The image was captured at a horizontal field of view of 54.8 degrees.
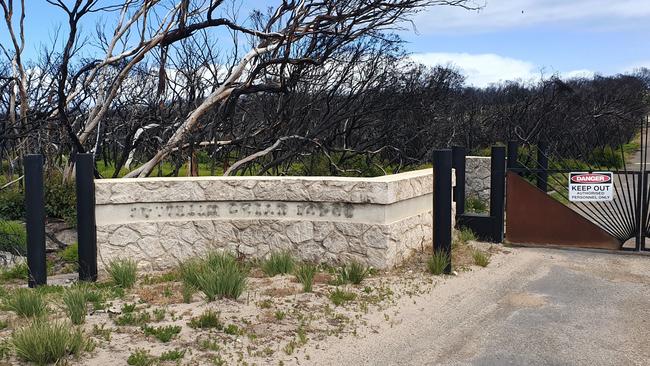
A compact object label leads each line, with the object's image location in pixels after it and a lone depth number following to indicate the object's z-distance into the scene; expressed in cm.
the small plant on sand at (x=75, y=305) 542
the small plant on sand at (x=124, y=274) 691
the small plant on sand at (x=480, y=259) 832
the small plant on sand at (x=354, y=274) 704
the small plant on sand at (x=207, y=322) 539
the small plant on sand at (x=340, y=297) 631
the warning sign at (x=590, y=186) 939
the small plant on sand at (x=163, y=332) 508
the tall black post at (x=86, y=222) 734
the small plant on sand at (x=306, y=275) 665
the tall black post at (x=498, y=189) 994
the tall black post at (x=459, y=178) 1068
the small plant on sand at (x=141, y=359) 457
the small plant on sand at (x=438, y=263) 763
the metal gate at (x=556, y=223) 941
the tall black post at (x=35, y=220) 719
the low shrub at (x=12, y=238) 1073
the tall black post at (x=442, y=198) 770
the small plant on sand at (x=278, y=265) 743
